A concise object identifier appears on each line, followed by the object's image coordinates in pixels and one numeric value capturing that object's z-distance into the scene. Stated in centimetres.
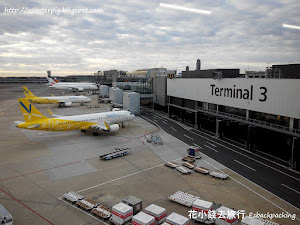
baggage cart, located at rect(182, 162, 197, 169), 3656
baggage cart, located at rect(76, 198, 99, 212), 2495
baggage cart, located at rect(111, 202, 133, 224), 2236
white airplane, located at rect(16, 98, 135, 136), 4625
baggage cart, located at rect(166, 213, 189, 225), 2091
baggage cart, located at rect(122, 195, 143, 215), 2398
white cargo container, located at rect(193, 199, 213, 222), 2294
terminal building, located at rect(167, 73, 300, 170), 3797
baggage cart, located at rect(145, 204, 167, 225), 2236
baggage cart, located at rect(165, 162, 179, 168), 3679
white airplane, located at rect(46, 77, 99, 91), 17166
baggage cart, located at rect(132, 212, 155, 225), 2095
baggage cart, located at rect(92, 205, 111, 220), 2372
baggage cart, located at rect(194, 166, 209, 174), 3488
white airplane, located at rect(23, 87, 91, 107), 9938
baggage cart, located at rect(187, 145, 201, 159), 4141
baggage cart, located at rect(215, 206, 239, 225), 2167
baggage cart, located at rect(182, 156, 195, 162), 3947
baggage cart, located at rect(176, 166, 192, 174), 3472
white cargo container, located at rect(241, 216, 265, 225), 2070
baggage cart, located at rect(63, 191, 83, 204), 2634
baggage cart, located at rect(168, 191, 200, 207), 2614
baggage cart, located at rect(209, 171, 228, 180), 3306
